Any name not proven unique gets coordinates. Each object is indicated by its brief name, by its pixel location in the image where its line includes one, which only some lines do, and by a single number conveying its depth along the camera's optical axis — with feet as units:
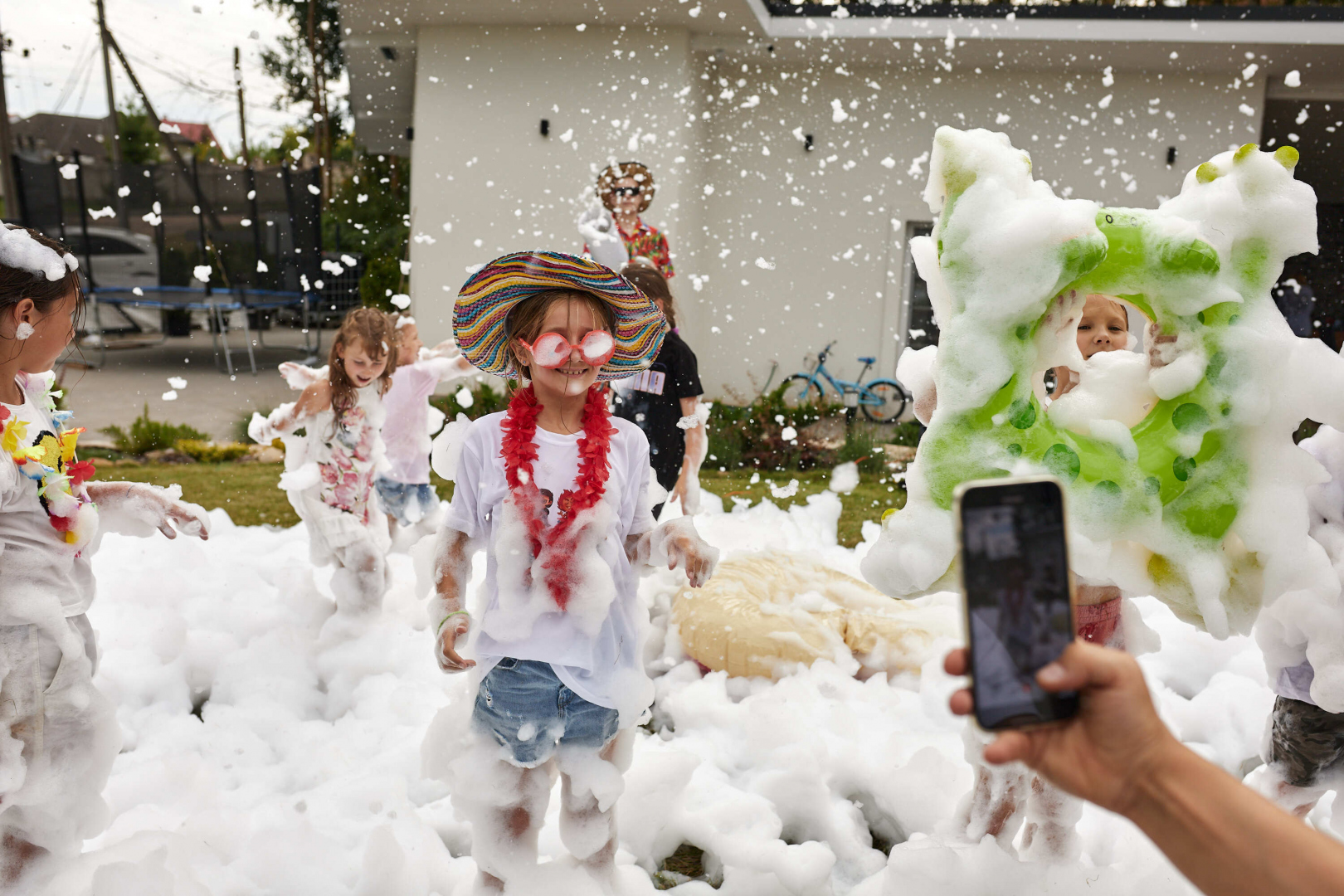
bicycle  33.60
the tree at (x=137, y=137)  81.41
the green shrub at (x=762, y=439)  28.04
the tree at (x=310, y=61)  74.13
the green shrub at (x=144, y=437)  28.50
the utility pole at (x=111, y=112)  49.68
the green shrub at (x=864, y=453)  28.40
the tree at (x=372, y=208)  57.41
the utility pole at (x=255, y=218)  40.68
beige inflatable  12.85
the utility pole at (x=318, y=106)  63.56
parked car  40.32
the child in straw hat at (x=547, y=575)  7.50
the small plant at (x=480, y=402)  28.78
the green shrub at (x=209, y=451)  28.43
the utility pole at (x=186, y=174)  38.33
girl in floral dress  14.11
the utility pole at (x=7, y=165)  30.60
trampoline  39.70
